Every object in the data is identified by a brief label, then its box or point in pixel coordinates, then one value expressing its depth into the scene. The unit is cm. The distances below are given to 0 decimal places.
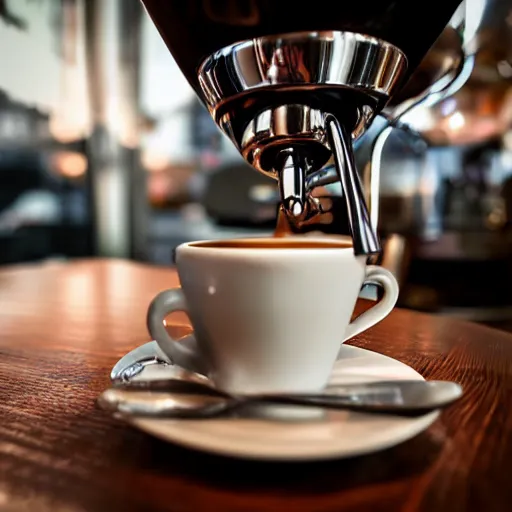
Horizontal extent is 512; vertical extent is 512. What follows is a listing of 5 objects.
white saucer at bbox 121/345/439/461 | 21
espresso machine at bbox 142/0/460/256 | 30
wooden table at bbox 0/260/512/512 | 20
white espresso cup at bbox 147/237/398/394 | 26
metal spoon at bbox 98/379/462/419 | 24
